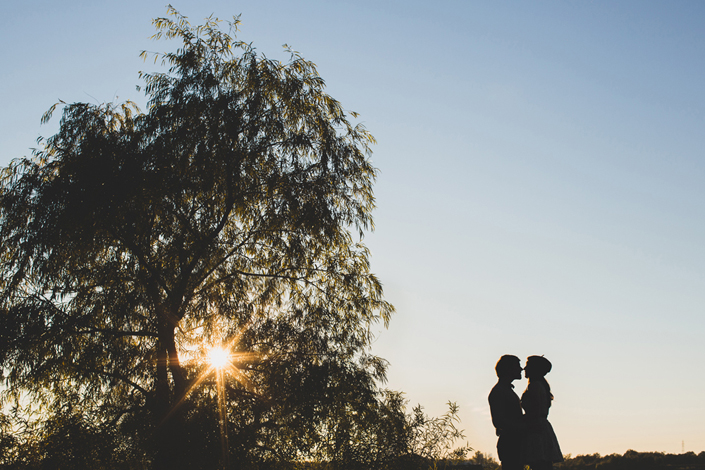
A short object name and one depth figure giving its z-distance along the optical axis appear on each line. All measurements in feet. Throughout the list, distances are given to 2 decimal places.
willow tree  33.99
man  18.42
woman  18.04
